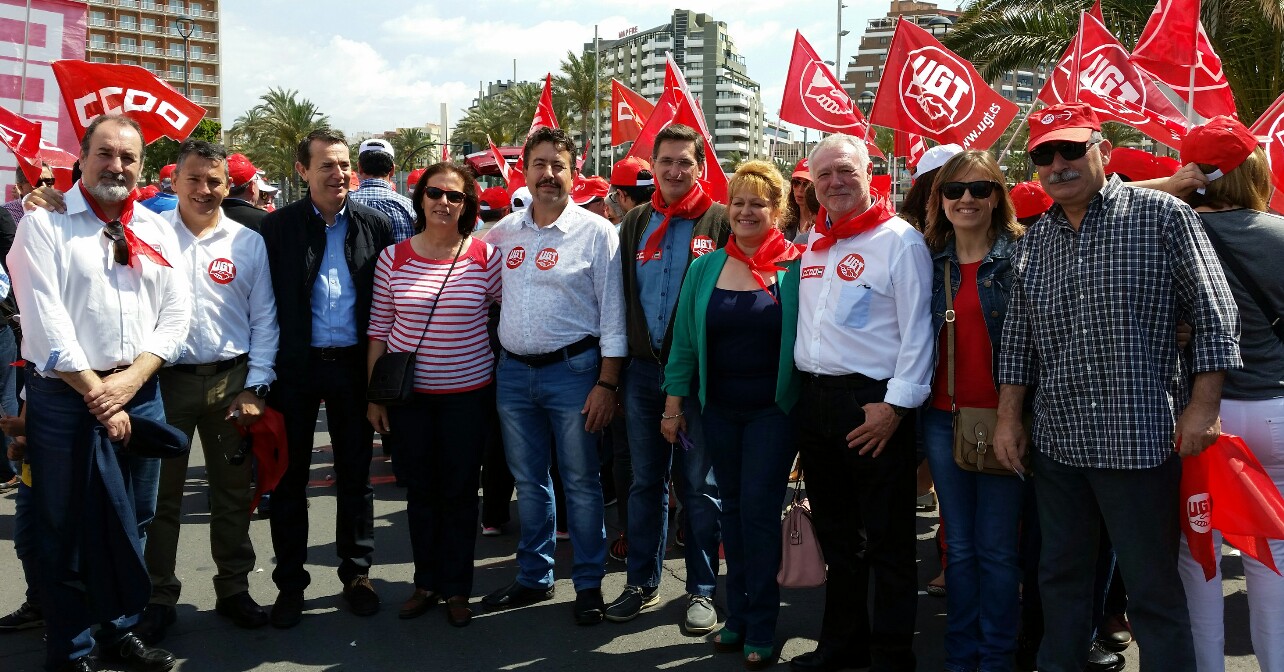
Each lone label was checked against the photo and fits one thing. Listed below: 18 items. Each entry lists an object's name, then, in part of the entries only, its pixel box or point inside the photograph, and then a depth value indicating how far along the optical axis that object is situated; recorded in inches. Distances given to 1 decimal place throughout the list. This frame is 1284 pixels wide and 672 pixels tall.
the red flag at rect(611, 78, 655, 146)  396.2
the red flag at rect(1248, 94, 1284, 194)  225.3
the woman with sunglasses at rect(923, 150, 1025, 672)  145.4
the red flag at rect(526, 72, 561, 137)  397.1
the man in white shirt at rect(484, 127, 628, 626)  180.7
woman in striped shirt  180.1
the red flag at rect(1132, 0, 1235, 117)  253.9
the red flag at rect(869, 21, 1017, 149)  271.6
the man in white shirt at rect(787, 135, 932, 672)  146.3
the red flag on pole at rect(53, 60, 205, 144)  230.5
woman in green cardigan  159.0
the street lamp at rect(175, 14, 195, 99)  1610.5
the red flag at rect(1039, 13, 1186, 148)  233.3
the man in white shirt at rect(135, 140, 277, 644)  173.6
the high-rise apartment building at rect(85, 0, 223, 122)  3503.9
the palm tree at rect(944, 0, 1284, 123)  482.6
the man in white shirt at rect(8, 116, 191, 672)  147.7
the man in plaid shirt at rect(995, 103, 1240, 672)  119.1
